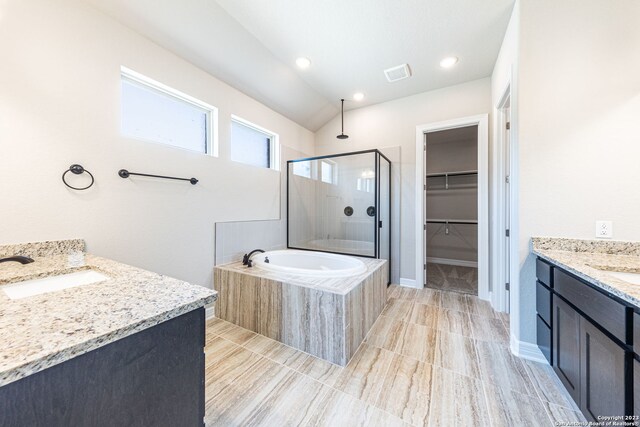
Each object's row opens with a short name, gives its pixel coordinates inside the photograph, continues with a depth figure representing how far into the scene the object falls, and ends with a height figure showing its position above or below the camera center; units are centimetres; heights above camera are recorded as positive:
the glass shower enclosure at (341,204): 314 +15
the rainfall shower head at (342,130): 362 +132
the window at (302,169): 350 +66
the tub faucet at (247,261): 250 -49
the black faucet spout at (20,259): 123 -24
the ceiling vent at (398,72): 269 +164
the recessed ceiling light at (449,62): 253 +164
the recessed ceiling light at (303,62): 260 +167
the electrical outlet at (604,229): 158 -9
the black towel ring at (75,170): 159 +29
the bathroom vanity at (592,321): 91 -50
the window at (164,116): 197 +91
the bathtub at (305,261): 237 -54
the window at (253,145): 287 +90
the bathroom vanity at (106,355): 50 -35
